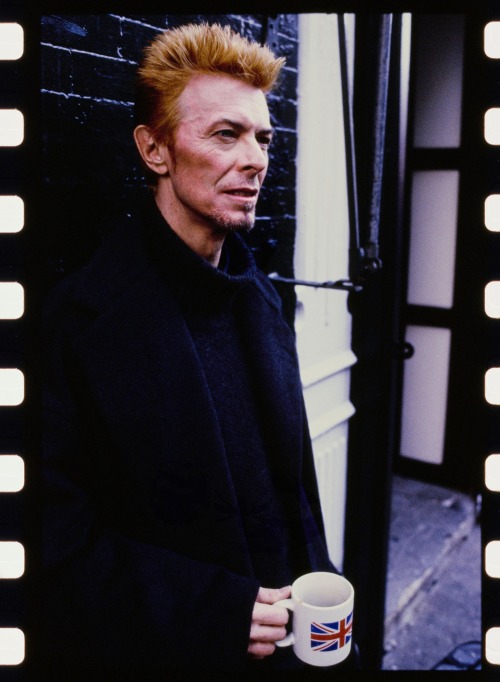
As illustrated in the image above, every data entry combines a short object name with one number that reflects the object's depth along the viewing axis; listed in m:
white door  1.93
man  0.96
